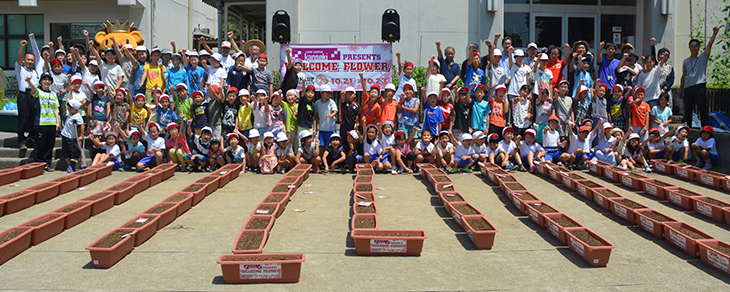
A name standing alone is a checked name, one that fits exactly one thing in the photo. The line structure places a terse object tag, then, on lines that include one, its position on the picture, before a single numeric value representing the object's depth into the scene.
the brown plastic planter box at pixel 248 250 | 5.74
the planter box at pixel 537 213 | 7.12
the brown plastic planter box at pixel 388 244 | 5.99
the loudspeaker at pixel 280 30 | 13.76
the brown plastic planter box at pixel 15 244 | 5.73
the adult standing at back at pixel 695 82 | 12.05
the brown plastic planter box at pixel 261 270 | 5.21
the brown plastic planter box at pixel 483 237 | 6.27
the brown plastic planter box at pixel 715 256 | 5.44
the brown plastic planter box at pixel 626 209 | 7.32
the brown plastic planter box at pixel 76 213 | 7.05
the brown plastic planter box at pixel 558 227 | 6.41
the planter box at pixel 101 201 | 7.77
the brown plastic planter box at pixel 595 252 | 5.65
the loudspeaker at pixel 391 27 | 13.51
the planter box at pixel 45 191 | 8.47
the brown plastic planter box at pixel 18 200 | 7.80
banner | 13.27
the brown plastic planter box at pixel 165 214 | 7.07
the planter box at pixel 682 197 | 8.14
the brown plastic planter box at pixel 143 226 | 6.35
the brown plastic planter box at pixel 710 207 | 7.45
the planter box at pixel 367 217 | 6.59
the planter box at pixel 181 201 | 7.72
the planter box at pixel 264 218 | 6.76
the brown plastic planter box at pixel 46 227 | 6.37
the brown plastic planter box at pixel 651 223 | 6.66
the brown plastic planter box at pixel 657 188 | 8.80
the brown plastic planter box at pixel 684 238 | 5.96
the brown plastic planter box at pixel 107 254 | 5.57
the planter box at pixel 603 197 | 8.02
